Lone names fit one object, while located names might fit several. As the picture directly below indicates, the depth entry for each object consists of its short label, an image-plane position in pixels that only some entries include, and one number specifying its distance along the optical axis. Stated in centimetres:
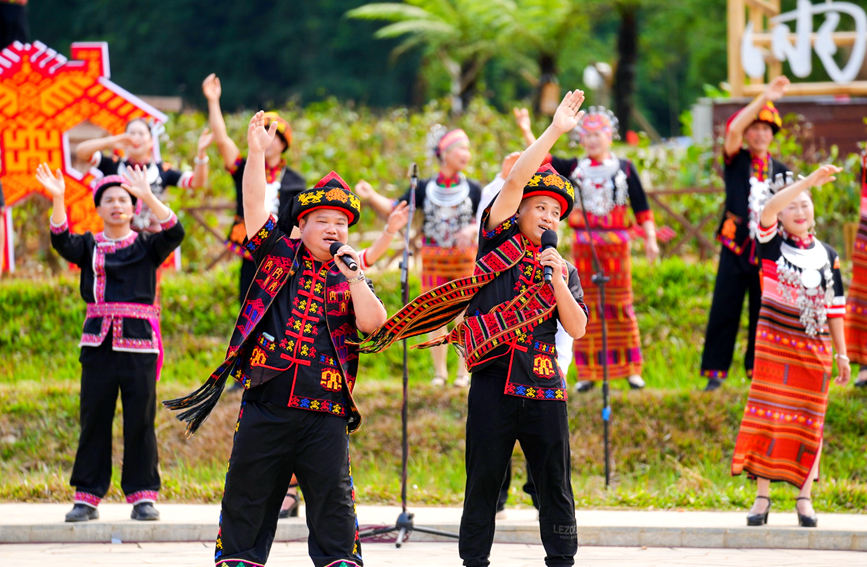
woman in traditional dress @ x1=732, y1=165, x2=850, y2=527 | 1498
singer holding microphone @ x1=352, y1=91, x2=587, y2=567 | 1175
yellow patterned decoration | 2383
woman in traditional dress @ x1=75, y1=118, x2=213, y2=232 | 1911
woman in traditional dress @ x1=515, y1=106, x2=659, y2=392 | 1925
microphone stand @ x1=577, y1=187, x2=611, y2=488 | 1744
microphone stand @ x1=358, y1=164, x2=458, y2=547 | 1479
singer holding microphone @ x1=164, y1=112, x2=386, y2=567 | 1105
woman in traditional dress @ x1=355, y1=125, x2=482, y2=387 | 1945
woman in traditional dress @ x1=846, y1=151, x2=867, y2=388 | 1933
